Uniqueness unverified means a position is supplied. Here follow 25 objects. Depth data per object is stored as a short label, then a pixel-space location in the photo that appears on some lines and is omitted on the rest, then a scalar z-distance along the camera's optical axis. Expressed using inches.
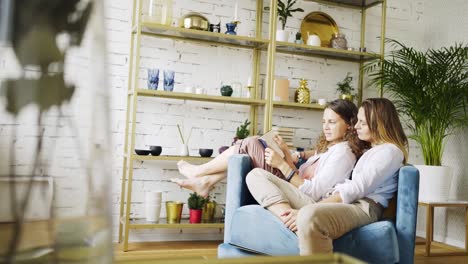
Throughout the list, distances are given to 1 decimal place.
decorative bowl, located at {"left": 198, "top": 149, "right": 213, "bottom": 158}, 149.7
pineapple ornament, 166.2
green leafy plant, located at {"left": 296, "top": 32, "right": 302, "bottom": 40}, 165.5
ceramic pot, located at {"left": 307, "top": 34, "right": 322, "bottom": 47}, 165.8
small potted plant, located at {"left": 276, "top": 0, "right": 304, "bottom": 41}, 160.6
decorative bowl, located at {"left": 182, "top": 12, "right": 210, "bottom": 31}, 148.9
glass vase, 12.3
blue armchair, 87.7
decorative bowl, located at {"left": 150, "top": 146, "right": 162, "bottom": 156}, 143.2
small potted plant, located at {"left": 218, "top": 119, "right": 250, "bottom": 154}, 156.3
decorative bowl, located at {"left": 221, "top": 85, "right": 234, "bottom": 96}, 153.6
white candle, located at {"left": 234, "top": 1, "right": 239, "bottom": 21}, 155.5
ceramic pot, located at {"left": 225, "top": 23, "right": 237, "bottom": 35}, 155.3
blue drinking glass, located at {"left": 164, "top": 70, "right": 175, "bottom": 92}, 146.3
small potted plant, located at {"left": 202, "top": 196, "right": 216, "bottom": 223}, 154.2
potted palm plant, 155.3
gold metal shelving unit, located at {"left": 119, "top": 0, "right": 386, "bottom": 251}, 140.9
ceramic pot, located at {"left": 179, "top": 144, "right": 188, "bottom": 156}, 150.6
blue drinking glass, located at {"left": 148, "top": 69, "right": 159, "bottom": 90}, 144.7
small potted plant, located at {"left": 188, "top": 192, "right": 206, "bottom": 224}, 149.3
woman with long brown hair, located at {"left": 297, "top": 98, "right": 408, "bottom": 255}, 84.8
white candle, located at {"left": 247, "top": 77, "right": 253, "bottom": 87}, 157.6
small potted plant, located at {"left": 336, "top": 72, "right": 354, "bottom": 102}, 171.0
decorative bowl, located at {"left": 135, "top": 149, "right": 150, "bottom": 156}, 142.5
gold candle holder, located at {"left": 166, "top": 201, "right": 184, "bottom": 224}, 146.9
